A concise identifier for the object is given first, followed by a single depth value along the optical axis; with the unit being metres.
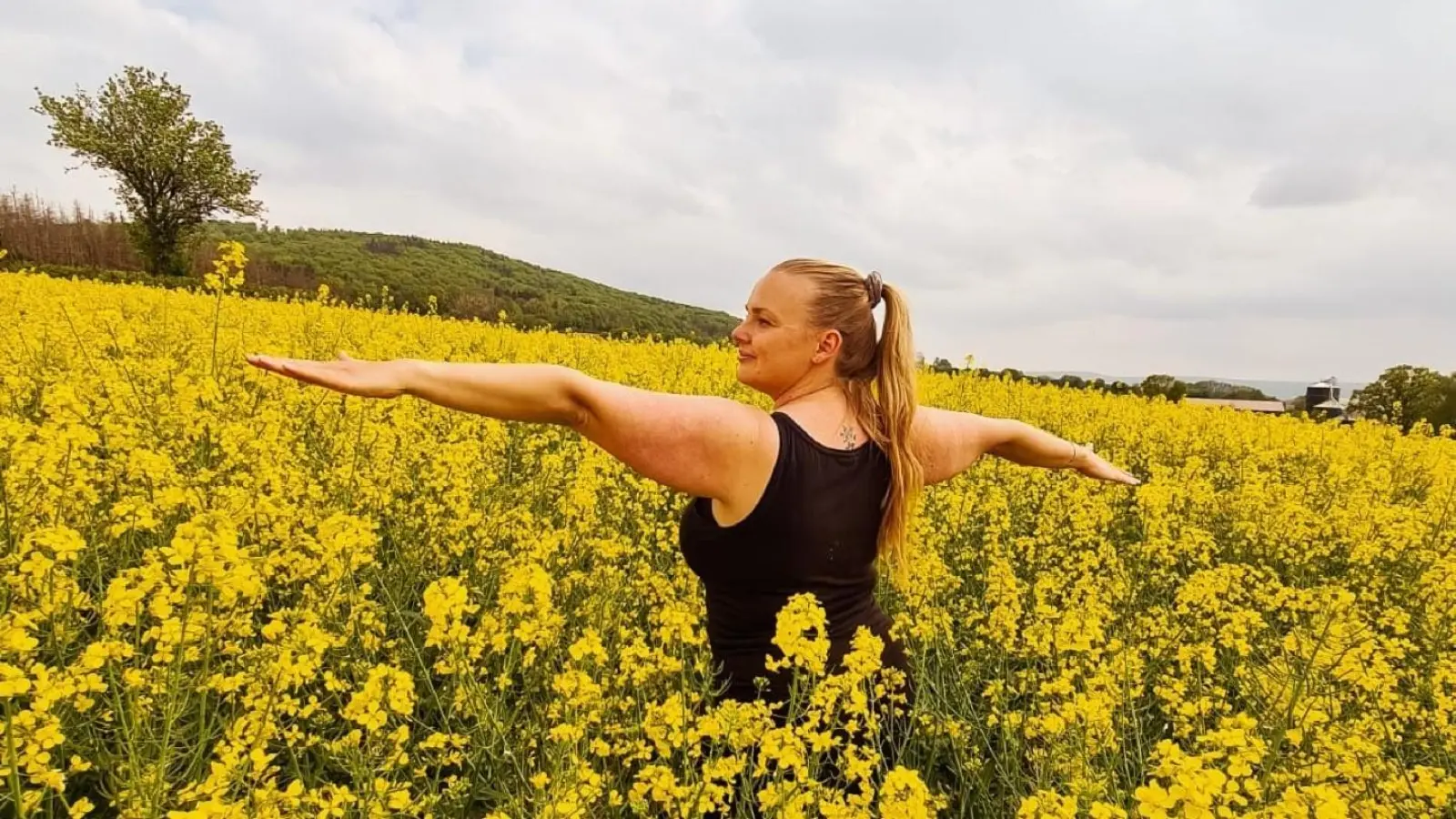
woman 1.98
